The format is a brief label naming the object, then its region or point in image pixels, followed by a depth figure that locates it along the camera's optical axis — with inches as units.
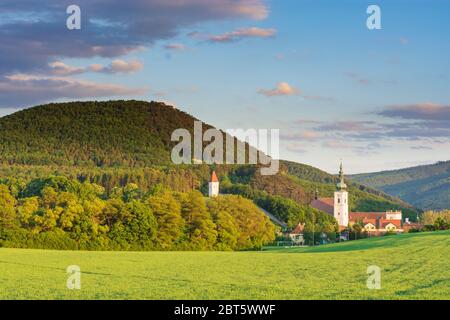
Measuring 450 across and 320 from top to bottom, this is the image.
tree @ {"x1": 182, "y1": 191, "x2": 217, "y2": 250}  3403.1
